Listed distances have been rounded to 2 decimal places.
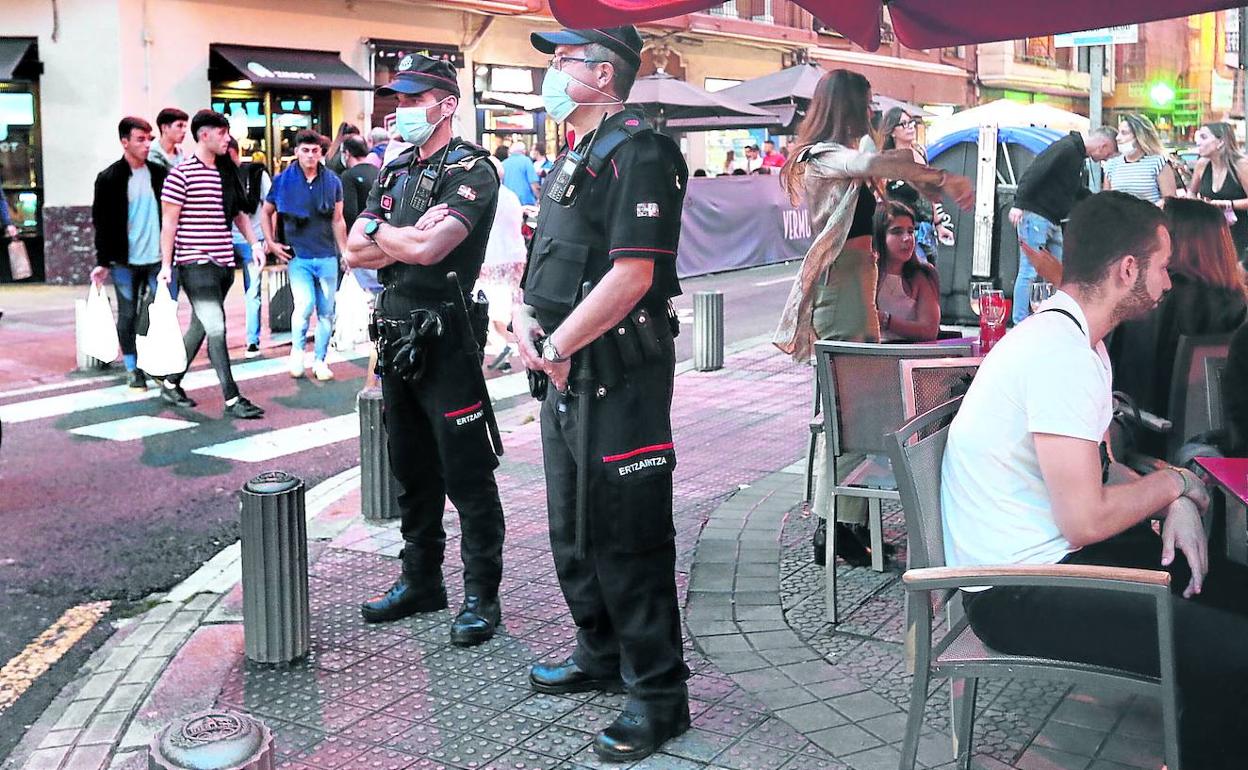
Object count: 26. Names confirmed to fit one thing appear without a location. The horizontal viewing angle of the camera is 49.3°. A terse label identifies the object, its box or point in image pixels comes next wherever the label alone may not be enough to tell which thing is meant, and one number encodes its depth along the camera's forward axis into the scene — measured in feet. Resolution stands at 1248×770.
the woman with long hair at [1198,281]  16.87
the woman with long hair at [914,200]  32.14
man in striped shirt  30.12
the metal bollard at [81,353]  37.24
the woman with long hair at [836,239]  17.99
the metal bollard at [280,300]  43.70
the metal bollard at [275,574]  15.43
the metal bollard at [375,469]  21.16
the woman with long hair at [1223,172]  42.73
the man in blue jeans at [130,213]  33.45
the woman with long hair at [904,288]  19.66
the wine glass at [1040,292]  16.84
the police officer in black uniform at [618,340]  12.72
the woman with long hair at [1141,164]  41.04
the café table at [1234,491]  11.73
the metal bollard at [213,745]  8.62
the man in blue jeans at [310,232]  35.06
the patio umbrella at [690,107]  66.23
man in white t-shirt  10.44
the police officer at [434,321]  15.85
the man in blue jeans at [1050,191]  37.19
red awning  13.51
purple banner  64.69
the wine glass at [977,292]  17.30
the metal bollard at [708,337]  36.19
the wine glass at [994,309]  16.89
